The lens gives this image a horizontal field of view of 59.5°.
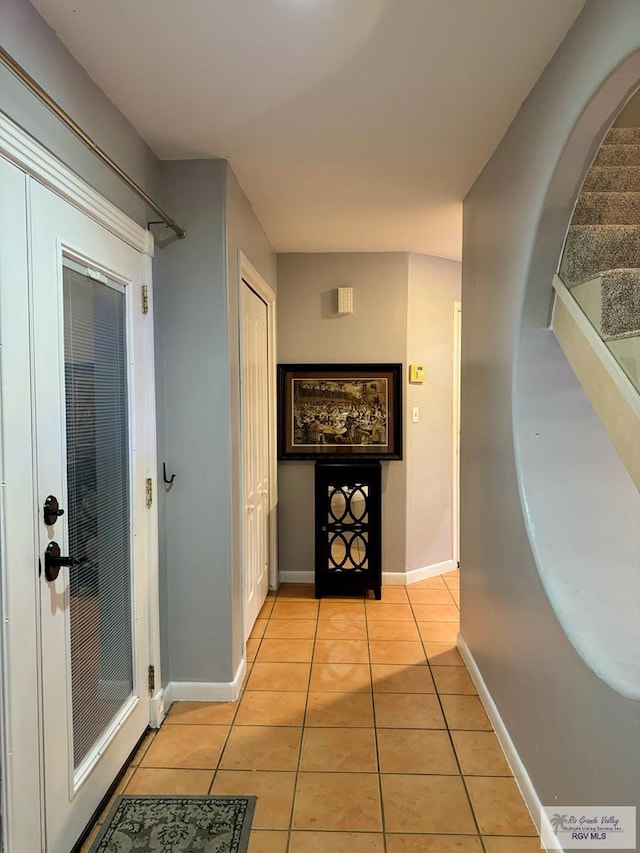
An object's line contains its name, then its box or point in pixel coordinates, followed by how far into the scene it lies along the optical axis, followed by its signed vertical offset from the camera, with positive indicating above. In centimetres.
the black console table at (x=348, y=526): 374 -78
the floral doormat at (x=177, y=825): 167 -129
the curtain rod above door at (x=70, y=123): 125 +77
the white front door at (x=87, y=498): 151 -28
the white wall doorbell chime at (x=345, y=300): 388 +76
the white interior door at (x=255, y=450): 298 -23
